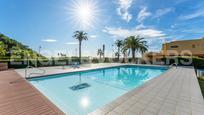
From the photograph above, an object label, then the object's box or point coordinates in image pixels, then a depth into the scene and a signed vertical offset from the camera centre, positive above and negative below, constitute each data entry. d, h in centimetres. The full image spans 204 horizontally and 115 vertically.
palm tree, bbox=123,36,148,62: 1581 +254
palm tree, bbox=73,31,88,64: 1778 +492
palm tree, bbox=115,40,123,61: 2189 +383
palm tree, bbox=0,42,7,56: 927 +83
